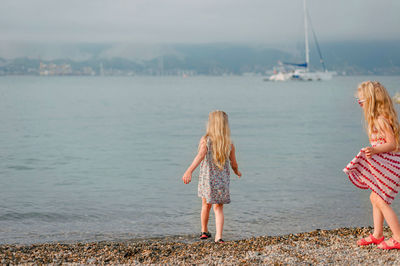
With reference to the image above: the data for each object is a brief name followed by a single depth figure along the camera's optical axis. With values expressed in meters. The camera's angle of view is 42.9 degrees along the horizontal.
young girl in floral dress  6.32
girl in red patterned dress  5.55
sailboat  156.75
